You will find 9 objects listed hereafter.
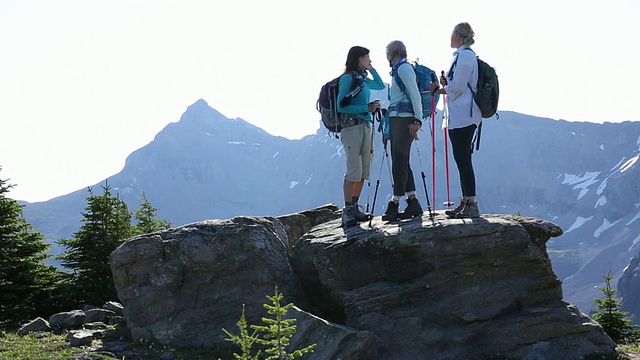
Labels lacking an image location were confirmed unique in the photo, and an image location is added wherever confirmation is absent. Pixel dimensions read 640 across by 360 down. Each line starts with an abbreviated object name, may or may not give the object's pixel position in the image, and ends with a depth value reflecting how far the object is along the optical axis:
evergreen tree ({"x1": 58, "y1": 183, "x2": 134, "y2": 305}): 23.25
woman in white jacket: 13.13
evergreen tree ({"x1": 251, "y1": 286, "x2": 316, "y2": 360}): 6.46
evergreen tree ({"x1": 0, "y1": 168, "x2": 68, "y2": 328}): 21.48
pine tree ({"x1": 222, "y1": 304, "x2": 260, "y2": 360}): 6.19
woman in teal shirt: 14.41
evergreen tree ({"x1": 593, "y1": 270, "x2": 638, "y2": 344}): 18.20
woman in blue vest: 13.56
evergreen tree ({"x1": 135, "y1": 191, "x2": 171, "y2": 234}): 35.37
